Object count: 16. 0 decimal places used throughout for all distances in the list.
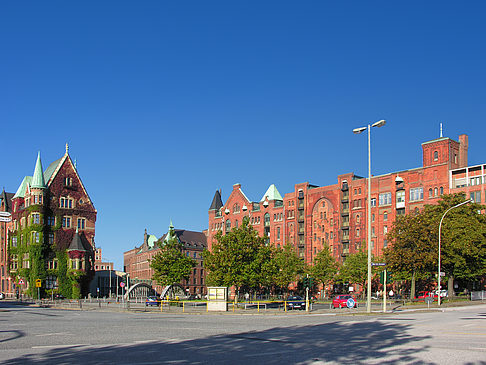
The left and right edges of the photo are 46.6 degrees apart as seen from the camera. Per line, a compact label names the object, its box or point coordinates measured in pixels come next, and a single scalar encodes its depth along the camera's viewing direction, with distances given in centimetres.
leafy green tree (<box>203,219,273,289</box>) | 6278
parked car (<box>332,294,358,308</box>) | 5759
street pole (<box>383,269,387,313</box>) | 3937
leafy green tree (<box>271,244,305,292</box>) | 9206
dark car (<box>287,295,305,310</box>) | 5462
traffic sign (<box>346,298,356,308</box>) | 4802
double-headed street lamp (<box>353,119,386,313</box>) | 3731
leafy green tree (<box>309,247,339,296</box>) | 9662
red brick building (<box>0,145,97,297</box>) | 9656
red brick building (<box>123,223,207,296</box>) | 14638
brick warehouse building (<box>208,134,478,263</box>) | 9269
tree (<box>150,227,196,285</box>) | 7369
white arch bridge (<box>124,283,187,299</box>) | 7362
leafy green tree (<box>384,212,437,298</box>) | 6116
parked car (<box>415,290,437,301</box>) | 8059
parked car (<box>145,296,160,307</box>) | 7219
